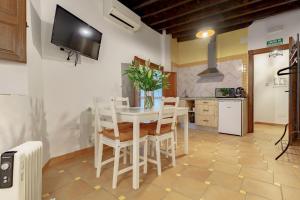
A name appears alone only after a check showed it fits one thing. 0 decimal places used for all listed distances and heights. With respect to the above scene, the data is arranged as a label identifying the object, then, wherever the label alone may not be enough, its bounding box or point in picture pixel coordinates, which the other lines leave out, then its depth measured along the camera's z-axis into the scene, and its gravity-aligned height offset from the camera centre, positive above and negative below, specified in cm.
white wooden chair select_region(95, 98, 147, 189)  166 -41
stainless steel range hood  468 +114
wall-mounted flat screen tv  202 +91
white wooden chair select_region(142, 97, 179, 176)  193 -38
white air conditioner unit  289 +162
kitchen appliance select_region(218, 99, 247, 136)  380 -44
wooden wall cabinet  136 +60
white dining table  166 -24
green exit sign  369 +132
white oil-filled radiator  87 -44
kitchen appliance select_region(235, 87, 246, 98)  405 +16
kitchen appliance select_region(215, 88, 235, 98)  421 +16
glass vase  234 -2
